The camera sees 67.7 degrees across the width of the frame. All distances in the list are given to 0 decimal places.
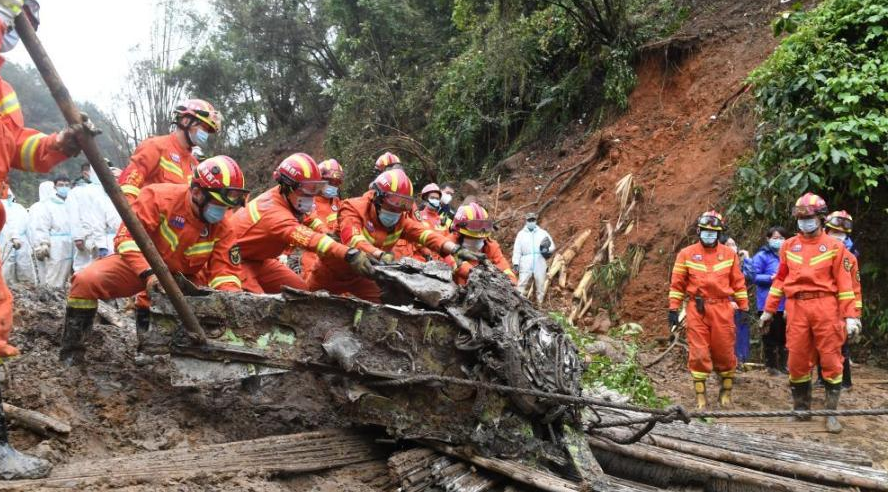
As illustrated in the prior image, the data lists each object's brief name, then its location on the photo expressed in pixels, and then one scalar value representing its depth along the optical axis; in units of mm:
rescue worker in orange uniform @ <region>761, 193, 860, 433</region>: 5941
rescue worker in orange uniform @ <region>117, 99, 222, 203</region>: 5418
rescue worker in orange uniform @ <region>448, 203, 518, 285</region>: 7039
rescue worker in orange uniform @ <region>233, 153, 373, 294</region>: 5242
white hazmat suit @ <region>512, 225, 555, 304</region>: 11047
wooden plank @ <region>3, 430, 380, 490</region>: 3141
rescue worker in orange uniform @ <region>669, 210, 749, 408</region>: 6617
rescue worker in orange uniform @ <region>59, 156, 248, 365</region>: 4246
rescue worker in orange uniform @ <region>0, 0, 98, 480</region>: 3047
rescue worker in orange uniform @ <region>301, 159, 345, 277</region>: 7047
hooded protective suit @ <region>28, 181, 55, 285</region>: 9133
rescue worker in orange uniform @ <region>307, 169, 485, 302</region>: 5680
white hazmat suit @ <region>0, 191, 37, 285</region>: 8828
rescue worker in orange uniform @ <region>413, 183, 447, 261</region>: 7660
